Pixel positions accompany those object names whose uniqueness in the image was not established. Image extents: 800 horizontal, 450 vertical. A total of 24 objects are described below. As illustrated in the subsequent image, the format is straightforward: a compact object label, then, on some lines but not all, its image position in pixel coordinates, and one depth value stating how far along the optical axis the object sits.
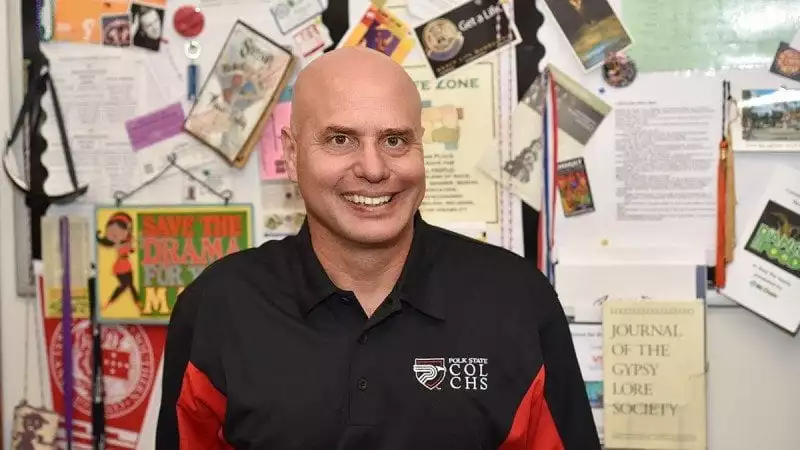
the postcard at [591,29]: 1.30
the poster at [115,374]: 1.48
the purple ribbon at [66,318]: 1.48
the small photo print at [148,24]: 1.45
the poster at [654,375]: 1.30
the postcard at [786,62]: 1.26
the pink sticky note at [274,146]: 1.41
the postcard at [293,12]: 1.39
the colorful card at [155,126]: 1.45
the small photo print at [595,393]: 1.33
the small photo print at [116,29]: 1.46
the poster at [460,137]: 1.35
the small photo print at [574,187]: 1.32
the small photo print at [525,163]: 1.34
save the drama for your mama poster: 1.43
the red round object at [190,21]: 1.43
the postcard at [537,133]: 1.32
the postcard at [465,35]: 1.34
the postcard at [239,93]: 1.40
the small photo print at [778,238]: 1.27
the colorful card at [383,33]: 1.37
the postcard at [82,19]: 1.46
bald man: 0.97
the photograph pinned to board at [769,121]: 1.26
